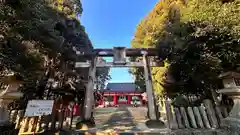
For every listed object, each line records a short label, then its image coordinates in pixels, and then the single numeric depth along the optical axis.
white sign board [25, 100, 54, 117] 3.61
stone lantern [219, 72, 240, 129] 4.15
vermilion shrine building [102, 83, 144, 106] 24.45
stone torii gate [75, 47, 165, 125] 6.81
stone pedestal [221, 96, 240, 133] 3.99
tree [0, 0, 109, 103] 3.81
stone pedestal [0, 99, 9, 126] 3.96
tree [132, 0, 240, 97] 4.25
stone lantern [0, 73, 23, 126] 4.04
